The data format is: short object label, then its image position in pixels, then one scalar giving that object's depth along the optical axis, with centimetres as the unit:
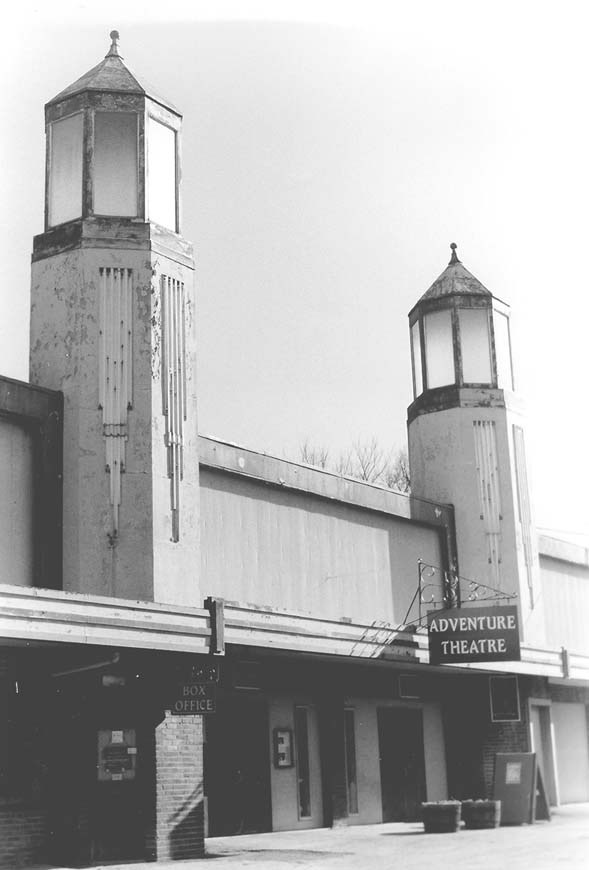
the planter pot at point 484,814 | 1998
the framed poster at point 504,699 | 2439
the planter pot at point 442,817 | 1980
